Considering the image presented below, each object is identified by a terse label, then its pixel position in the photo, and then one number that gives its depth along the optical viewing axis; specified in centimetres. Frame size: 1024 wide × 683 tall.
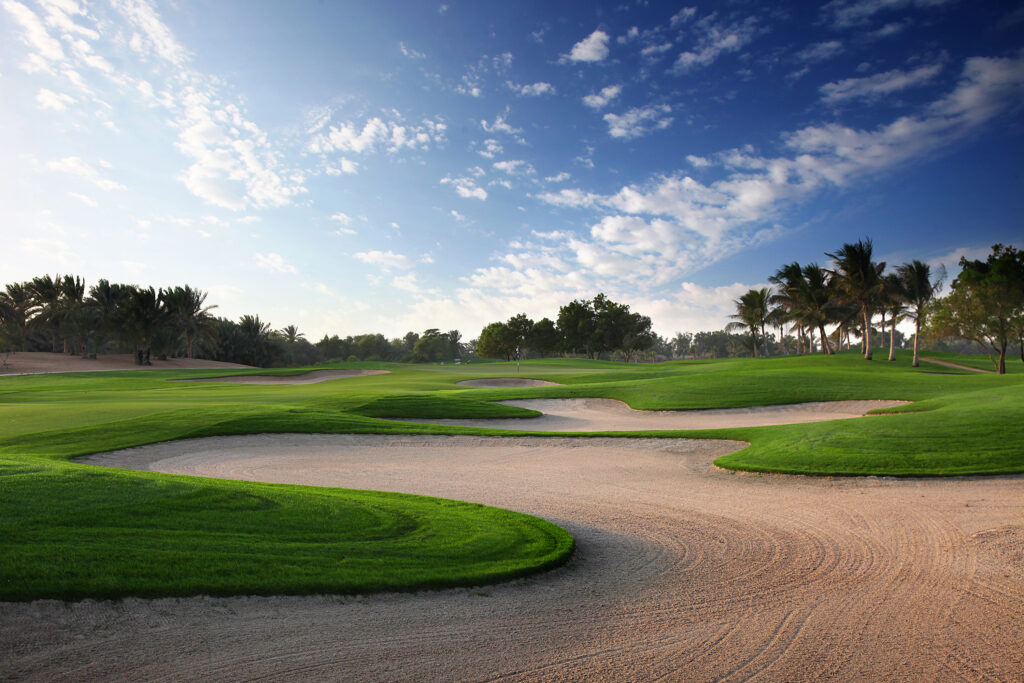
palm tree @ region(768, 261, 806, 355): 6321
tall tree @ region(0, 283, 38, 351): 6844
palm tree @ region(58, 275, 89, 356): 6544
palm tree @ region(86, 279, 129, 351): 6306
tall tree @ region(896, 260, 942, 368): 4312
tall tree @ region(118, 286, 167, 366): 6303
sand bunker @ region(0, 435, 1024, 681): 411
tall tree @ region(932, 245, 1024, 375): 3775
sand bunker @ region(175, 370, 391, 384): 4805
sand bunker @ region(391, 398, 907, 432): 2144
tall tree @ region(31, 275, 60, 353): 6604
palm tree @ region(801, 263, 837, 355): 6044
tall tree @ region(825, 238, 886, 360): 4578
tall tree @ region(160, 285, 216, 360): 6818
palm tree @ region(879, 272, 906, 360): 4406
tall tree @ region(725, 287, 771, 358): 8069
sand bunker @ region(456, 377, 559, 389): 4153
